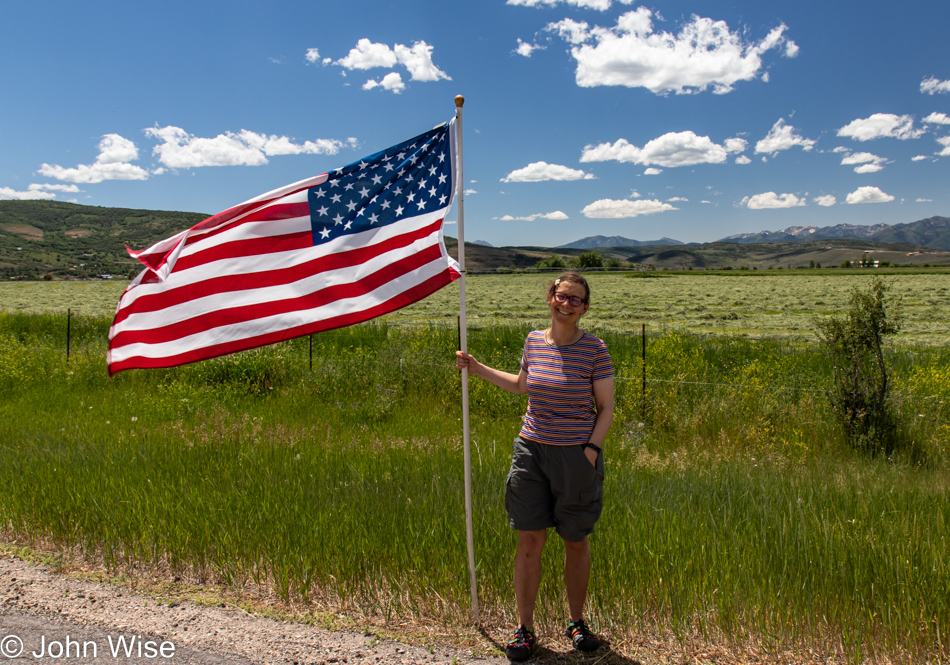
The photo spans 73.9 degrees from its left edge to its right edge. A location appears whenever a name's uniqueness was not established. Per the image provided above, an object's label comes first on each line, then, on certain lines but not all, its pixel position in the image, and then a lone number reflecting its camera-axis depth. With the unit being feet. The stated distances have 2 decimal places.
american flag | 13.17
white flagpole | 12.07
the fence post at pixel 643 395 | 29.97
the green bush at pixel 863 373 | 25.23
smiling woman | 10.91
